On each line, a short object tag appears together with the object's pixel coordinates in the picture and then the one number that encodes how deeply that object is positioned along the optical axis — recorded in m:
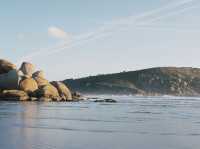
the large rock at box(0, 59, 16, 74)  98.25
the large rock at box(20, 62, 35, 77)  102.06
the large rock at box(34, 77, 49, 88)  96.81
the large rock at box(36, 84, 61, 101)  91.00
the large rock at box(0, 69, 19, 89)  93.19
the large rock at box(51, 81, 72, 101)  98.75
